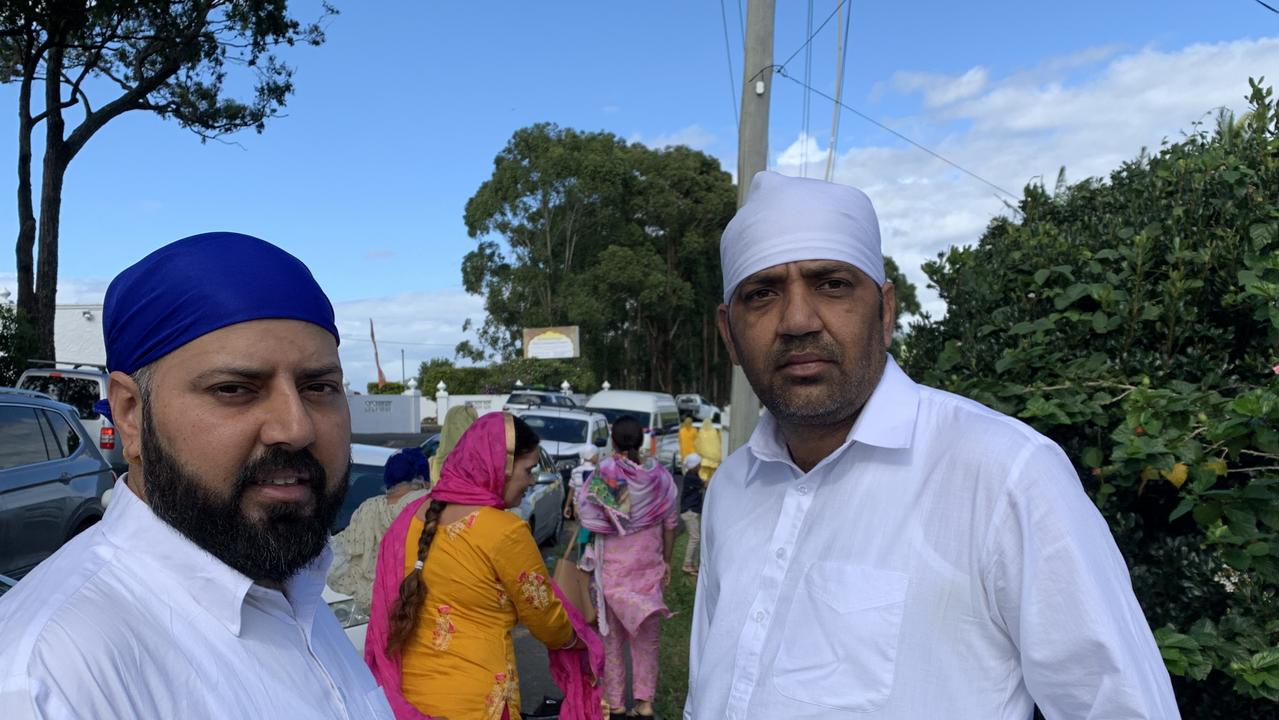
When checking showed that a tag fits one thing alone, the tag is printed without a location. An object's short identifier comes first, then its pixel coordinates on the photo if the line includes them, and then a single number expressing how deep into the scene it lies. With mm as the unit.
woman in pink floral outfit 6379
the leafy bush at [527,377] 40594
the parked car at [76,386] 13633
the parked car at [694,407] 34862
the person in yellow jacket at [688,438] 15547
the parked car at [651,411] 23734
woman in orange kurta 3760
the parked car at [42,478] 7520
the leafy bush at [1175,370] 2395
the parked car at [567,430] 15914
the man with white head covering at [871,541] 1632
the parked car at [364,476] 7349
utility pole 8055
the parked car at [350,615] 5289
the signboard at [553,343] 38375
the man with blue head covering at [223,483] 1327
